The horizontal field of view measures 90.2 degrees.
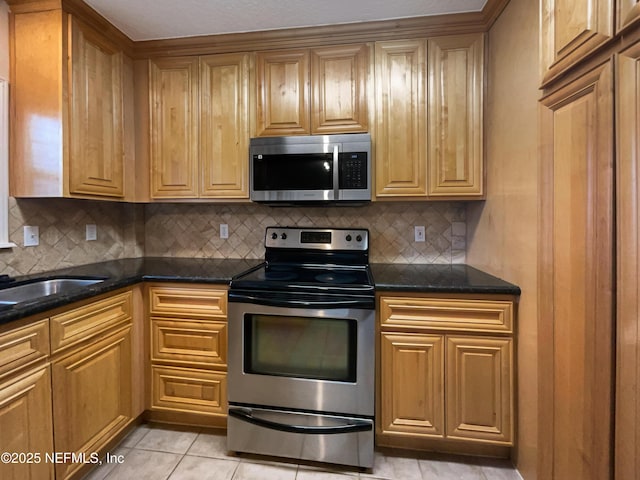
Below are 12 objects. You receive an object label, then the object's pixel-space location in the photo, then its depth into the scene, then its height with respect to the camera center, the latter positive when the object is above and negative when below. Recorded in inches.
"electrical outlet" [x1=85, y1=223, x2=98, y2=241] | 84.4 +1.0
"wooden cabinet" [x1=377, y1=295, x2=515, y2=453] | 61.6 -26.9
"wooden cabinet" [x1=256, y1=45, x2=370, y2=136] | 77.2 +35.6
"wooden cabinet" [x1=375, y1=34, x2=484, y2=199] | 73.7 +27.3
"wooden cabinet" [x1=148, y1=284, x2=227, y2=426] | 71.1 -26.1
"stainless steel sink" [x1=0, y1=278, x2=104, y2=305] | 62.2 -10.8
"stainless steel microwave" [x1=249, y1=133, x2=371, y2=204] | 75.2 +15.9
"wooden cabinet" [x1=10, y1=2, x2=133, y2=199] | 65.8 +28.0
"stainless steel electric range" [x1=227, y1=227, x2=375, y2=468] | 62.6 -27.3
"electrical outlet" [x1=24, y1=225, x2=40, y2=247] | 69.6 +0.0
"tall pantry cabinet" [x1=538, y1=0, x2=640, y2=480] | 30.1 -0.8
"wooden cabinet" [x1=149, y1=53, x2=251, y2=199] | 82.0 +28.6
